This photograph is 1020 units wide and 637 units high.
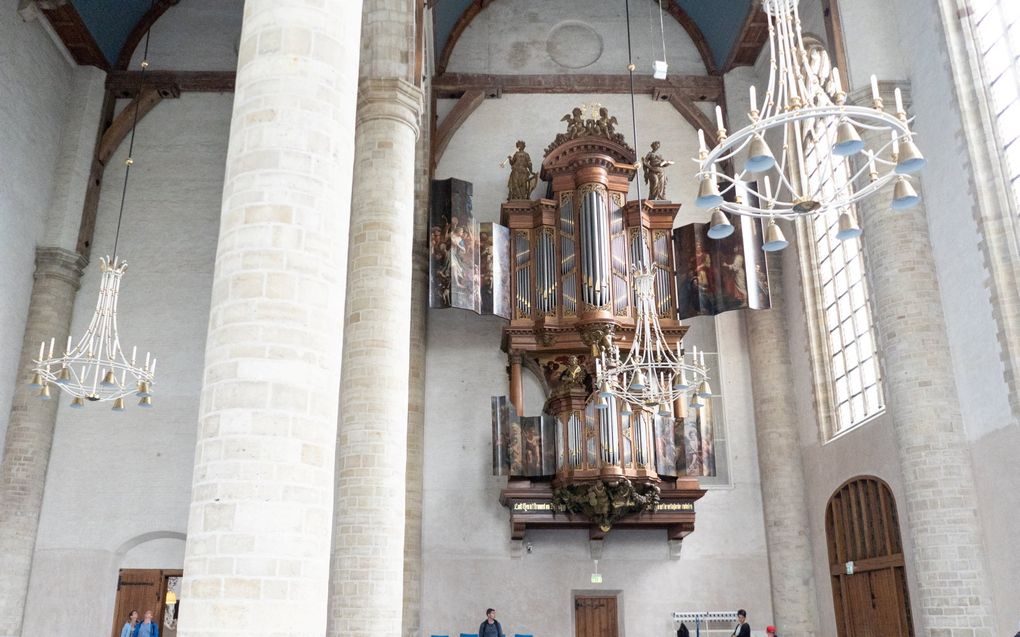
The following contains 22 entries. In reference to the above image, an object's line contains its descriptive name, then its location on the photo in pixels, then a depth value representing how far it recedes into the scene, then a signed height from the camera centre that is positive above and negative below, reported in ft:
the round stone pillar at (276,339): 15.94 +5.32
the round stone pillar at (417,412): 50.93 +12.23
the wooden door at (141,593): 52.90 +2.21
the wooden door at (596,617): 52.26 +0.54
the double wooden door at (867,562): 42.06 +2.87
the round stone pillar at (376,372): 30.32 +8.96
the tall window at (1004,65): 36.83 +21.89
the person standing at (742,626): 43.88 -0.06
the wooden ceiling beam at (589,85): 61.93 +35.19
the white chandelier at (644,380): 36.85 +10.20
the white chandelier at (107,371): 39.60 +11.52
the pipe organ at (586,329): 48.26 +16.01
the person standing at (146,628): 46.56 +0.23
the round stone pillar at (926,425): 35.35 +7.74
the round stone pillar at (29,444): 50.03 +10.37
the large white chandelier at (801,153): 22.06 +11.74
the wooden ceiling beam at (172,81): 60.59 +35.01
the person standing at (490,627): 45.42 +0.05
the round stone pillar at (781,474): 50.72 +8.36
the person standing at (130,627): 46.55 +0.29
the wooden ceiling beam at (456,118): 59.98 +32.38
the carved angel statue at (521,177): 55.83 +26.38
